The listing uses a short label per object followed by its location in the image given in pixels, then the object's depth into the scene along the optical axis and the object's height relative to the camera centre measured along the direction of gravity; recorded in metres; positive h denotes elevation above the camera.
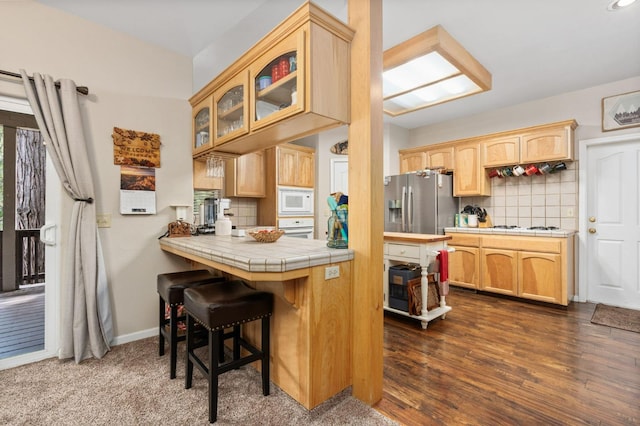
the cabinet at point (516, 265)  3.44 -0.67
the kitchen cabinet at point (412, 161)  4.95 +0.84
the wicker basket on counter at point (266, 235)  2.23 -0.17
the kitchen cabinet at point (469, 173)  4.32 +0.57
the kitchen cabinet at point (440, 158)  4.62 +0.84
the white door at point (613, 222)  3.45 -0.13
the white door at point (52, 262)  2.29 -0.37
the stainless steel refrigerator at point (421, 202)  4.26 +0.14
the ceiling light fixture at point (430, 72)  2.47 +1.28
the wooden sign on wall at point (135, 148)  2.53 +0.56
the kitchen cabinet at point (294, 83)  1.66 +0.81
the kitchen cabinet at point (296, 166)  4.39 +0.70
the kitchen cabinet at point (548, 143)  3.63 +0.84
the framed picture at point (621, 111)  3.42 +1.15
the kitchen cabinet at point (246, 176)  4.10 +0.50
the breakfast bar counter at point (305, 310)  1.56 -0.56
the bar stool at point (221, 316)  1.57 -0.56
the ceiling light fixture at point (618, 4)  2.20 +1.53
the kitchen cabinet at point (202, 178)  2.99 +0.35
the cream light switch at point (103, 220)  2.45 -0.06
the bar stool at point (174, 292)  1.97 -0.55
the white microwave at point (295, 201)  4.33 +0.16
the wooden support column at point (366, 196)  1.74 +0.09
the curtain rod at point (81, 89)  2.12 +0.94
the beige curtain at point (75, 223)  2.15 -0.07
